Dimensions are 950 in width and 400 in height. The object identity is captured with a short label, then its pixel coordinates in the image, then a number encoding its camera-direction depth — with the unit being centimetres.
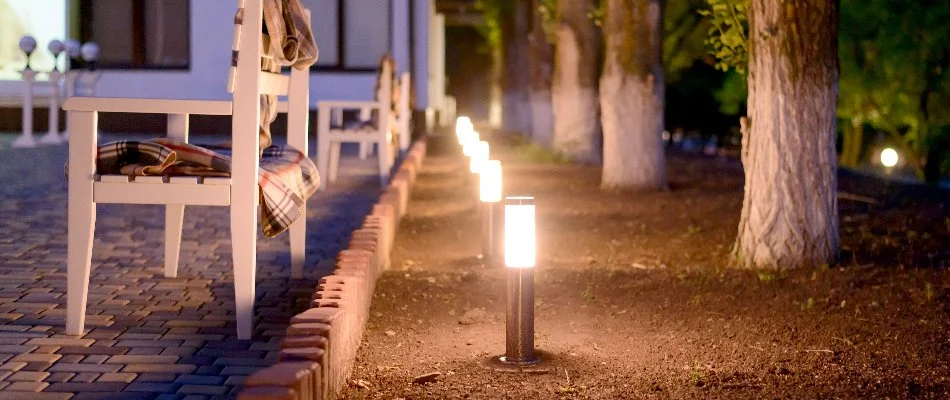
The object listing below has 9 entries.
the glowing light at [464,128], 1331
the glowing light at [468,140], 1097
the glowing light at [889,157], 2433
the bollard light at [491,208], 774
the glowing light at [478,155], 908
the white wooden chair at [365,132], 1246
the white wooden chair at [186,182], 510
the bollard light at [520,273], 487
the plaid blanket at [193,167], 515
